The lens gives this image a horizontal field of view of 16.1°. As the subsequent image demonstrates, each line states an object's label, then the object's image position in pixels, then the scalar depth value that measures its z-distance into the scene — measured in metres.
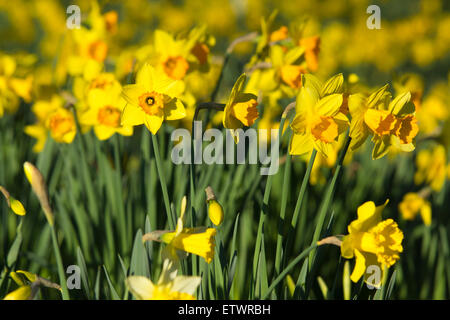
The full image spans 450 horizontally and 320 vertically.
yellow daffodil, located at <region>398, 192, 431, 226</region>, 2.06
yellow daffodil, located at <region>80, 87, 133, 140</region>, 1.93
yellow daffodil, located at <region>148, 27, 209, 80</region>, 1.92
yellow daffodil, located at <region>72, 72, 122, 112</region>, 1.95
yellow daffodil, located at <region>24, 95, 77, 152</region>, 1.95
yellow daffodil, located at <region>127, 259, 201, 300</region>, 1.66
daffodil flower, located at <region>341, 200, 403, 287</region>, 1.69
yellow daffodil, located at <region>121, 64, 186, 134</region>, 1.73
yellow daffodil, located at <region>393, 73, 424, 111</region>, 1.99
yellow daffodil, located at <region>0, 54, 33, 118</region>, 2.04
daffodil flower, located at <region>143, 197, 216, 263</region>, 1.68
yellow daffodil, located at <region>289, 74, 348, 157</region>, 1.70
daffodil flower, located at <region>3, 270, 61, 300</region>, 1.67
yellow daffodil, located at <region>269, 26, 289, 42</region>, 1.96
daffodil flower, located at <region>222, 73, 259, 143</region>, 1.72
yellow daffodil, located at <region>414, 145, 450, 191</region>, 2.14
